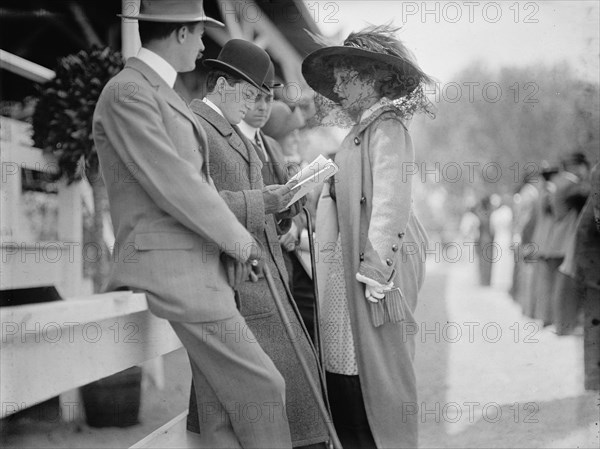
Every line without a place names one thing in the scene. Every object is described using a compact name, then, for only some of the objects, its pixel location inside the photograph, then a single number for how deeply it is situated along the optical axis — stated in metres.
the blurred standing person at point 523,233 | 9.39
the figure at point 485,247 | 12.93
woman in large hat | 3.05
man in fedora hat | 2.14
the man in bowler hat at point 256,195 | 2.66
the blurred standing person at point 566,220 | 6.91
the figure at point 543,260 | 8.03
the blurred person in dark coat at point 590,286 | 4.76
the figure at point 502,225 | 12.08
